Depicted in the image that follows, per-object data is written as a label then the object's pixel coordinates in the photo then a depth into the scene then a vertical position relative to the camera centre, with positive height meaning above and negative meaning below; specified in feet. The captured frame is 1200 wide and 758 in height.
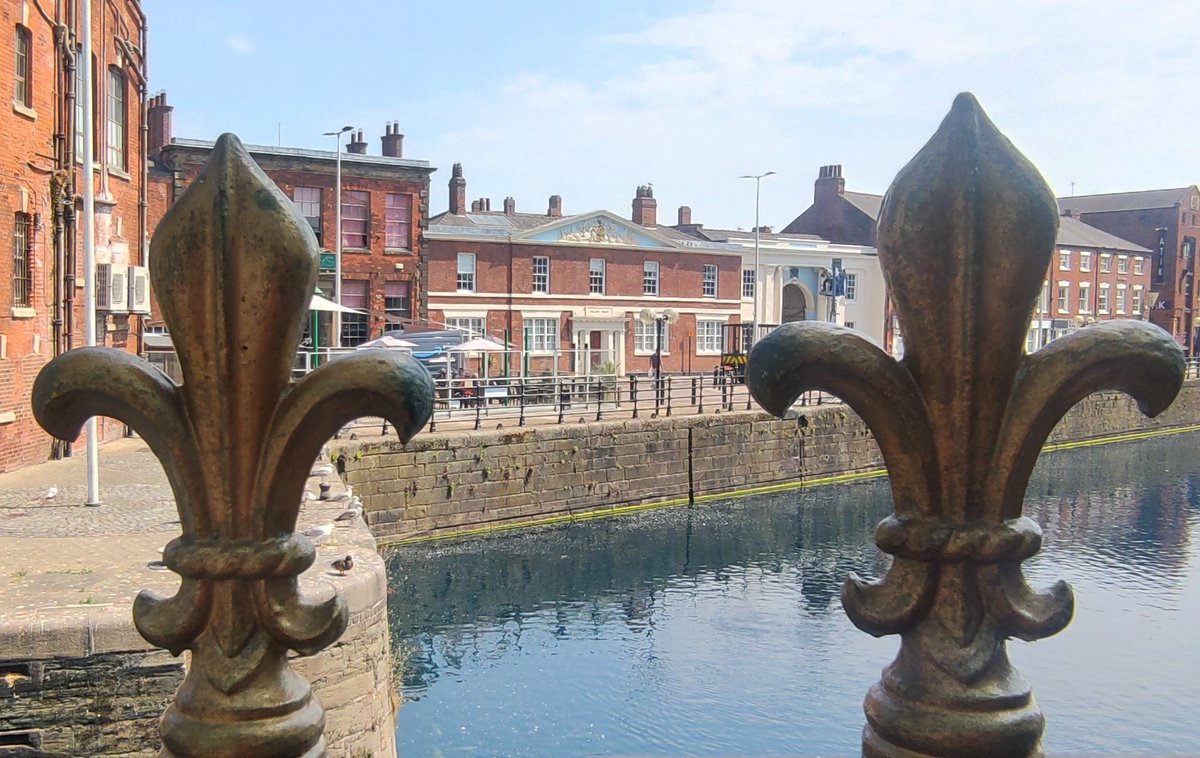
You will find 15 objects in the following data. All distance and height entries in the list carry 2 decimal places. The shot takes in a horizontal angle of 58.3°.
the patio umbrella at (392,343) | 81.77 -1.70
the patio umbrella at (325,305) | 72.84 +1.06
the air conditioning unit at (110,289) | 63.16 +1.74
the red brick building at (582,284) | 129.08 +4.95
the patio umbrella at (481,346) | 87.98 -2.03
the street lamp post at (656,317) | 134.92 +0.83
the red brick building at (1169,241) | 232.53 +19.14
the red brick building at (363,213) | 112.37 +11.66
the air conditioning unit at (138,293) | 66.44 +1.60
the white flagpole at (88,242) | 41.14 +2.97
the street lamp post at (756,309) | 131.23 +2.02
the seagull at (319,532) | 34.14 -6.81
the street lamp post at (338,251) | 104.38 +6.92
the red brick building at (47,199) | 51.37 +6.14
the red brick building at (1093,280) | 200.75 +9.44
